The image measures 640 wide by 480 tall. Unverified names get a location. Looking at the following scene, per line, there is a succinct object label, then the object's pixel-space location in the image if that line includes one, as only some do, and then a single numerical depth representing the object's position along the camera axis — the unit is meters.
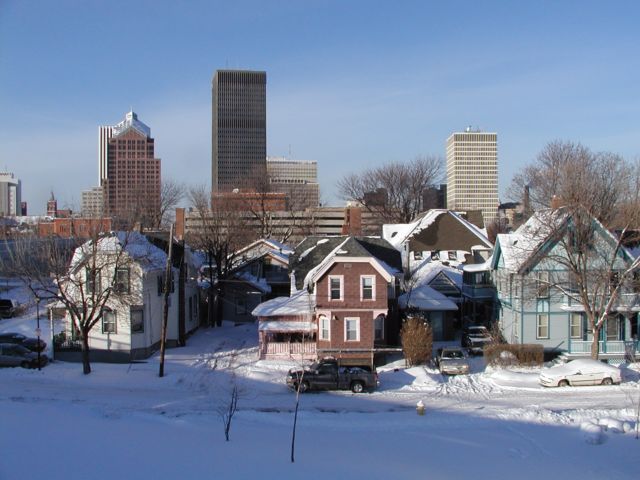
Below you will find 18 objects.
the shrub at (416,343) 35.78
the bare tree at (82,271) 34.25
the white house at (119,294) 35.81
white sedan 32.44
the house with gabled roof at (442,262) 43.47
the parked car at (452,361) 34.59
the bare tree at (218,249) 51.12
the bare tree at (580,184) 37.12
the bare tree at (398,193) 92.75
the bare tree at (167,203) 96.38
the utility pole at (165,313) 33.16
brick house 36.97
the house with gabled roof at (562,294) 37.31
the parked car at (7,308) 52.34
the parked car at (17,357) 35.22
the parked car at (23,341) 37.53
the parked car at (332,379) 31.20
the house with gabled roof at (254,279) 53.75
